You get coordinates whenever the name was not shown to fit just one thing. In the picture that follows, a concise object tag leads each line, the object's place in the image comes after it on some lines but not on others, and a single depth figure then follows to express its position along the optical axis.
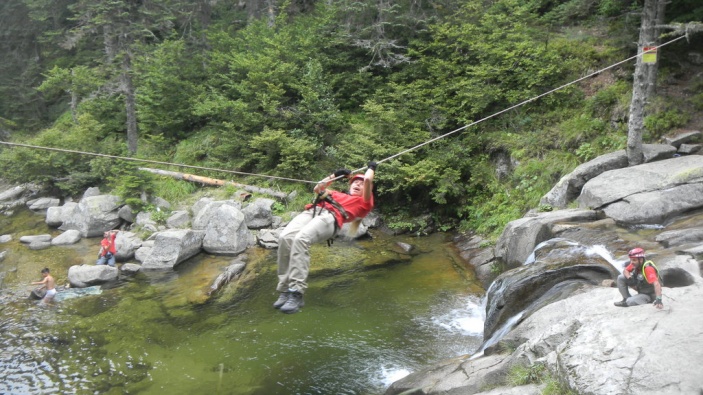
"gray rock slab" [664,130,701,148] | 11.78
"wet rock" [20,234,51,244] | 16.53
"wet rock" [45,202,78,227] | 18.27
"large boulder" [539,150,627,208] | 11.77
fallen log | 18.10
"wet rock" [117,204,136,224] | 17.38
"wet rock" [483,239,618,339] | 7.70
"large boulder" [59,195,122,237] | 17.11
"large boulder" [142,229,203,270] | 13.72
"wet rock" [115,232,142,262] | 14.58
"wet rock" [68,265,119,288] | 12.80
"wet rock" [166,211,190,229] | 16.42
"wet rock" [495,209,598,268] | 9.95
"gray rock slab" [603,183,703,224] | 9.23
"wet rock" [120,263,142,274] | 13.63
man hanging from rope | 6.71
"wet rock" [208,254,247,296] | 12.20
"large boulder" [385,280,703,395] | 4.82
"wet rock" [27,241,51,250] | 16.09
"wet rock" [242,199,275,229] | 16.61
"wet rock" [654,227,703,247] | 7.89
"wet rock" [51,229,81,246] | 16.42
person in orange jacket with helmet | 5.86
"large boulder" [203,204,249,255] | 14.67
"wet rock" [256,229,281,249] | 15.17
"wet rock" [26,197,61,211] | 20.72
